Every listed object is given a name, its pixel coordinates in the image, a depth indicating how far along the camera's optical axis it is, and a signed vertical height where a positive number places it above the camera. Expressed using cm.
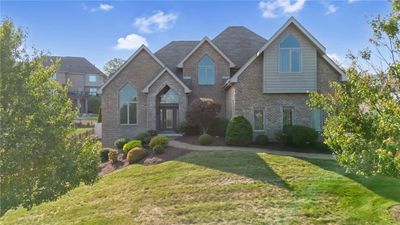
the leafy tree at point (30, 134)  708 -37
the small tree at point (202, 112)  2308 +37
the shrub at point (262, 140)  2206 -149
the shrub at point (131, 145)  2139 -178
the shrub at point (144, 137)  2344 -140
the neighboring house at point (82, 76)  6388 +845
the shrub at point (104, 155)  2166 -244
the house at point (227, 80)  2270 +266
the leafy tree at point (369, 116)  605 +3
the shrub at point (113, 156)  2047 -241
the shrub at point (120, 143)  2375 -182
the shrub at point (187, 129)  2505 -88
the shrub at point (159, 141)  2094 -150
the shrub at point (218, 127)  2417 -69
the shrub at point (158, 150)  1998 -195
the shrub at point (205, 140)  2180 -147
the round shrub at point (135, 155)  1958 -221
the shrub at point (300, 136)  2081 -116
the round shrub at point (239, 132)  2114 -93
